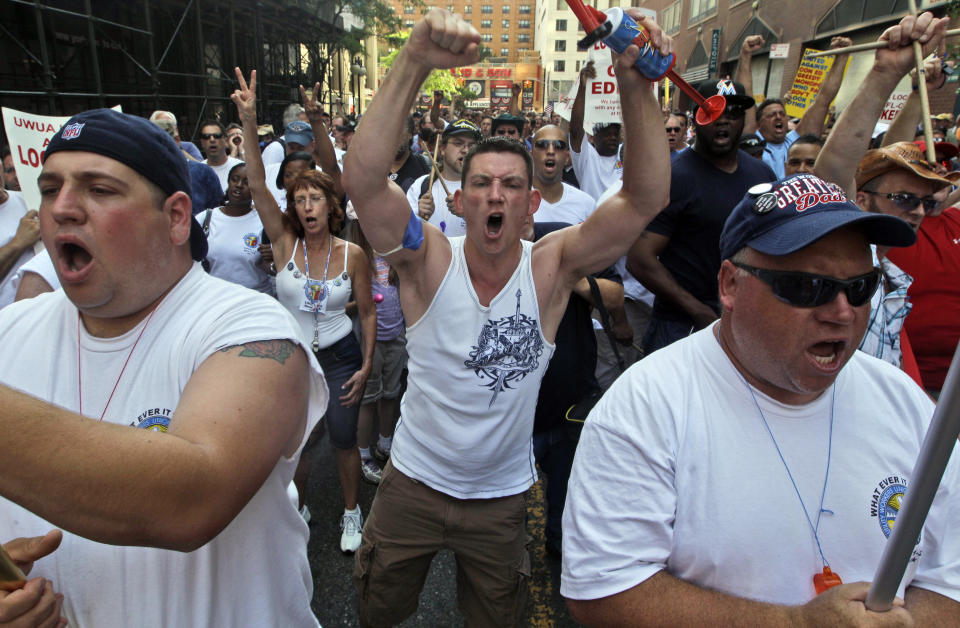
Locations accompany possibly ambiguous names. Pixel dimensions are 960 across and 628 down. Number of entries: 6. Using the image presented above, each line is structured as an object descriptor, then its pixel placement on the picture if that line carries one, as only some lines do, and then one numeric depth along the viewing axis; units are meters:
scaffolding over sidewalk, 10.35
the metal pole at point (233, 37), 16.95
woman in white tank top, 3.53
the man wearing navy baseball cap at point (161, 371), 1.15
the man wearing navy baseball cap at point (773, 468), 1.30
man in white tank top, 2.27
